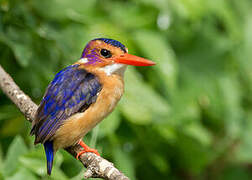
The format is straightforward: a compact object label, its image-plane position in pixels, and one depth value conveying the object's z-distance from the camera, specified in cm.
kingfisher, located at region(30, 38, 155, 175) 453
